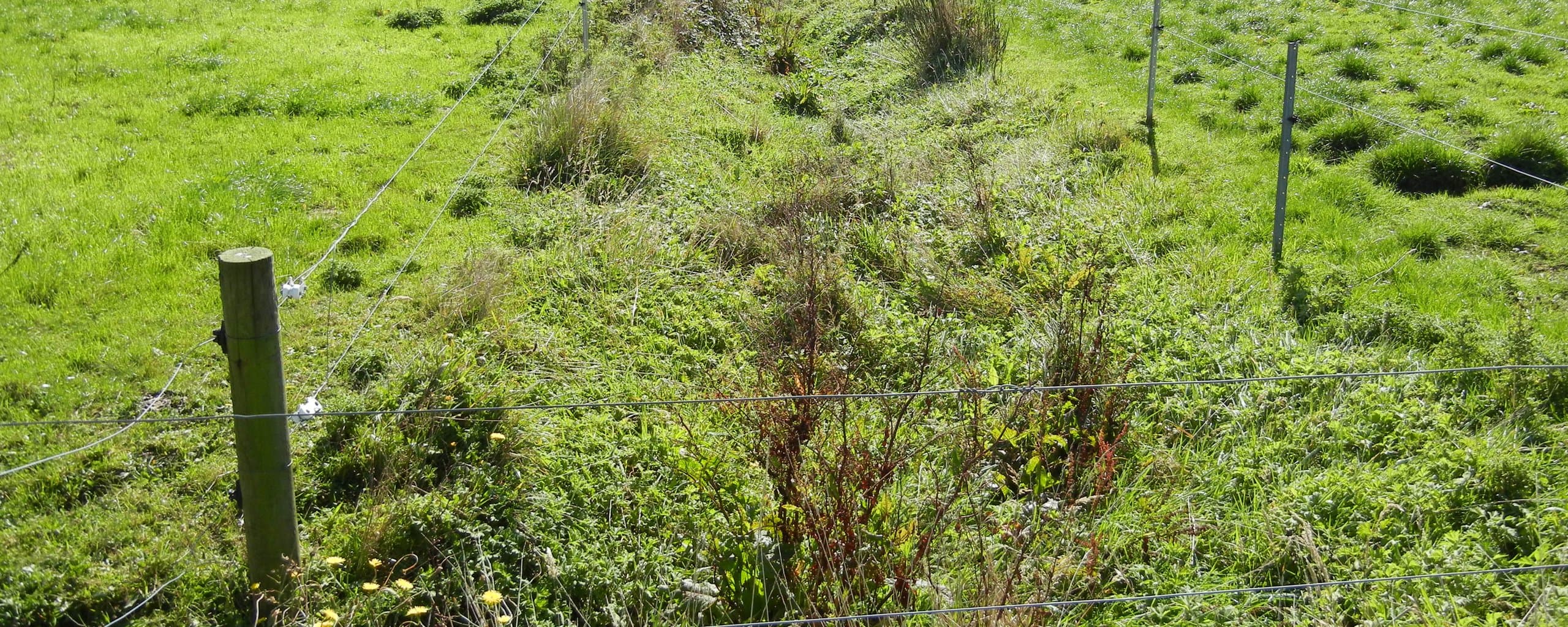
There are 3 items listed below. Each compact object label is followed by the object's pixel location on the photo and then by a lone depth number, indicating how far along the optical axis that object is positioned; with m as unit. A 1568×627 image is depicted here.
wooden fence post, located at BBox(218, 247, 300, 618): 3.05
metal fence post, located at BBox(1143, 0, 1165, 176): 9.25
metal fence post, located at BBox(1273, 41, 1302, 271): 6.59
